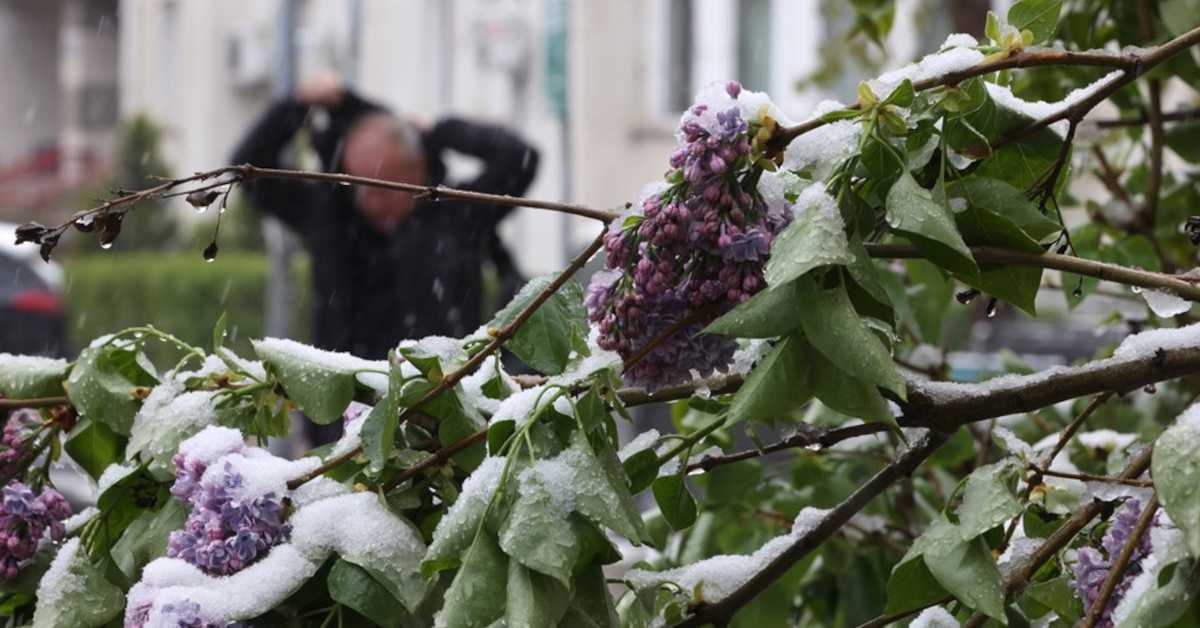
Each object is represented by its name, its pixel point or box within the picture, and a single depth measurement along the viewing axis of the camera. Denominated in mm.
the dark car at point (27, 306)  11414
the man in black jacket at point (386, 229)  4855
